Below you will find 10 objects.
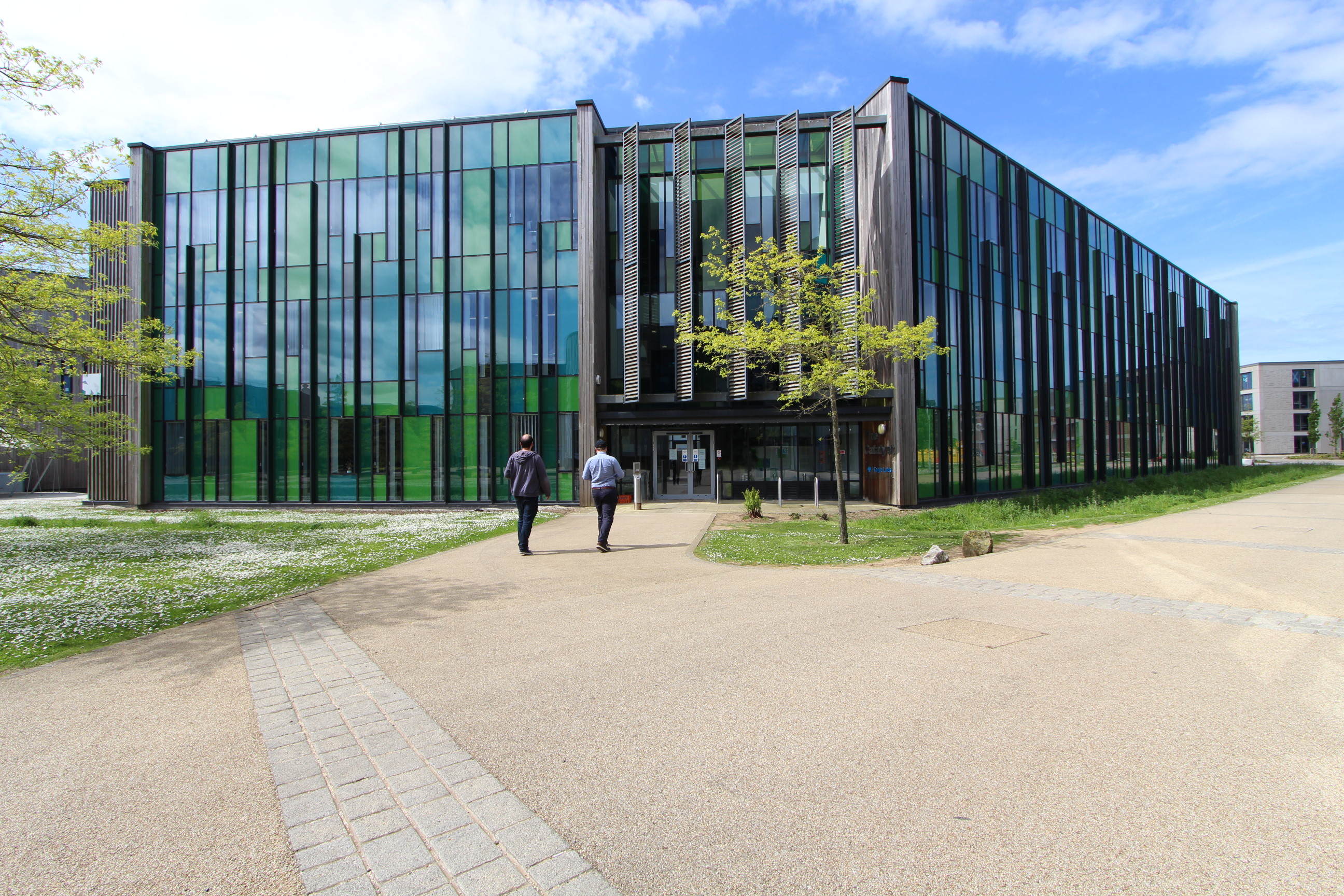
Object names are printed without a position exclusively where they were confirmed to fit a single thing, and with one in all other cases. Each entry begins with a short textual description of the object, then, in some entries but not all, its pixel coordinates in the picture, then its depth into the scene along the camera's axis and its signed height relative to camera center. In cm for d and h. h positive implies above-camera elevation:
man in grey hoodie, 1166 -35
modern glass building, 2344 +580
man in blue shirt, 1184 -44
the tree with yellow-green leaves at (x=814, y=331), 1312 +248
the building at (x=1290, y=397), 10312 +877
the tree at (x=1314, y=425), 9312 +397
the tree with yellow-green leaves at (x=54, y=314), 1029 +272
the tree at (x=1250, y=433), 9325 +295
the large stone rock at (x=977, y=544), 1071 -138
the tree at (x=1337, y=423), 9362 +427
